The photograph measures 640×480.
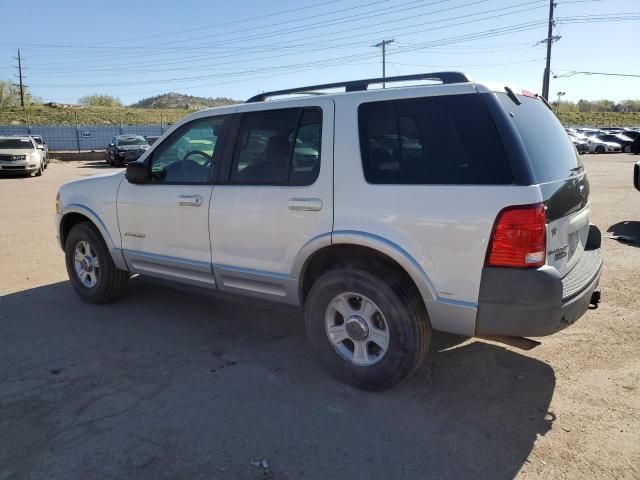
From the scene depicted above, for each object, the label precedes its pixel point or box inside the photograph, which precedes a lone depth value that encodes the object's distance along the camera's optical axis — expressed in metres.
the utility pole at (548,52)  39.56
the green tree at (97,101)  96.31
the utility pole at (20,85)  70.00
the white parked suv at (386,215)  2.90
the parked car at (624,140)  39.53
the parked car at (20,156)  19.88
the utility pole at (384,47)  57.76
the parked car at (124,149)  26.60
